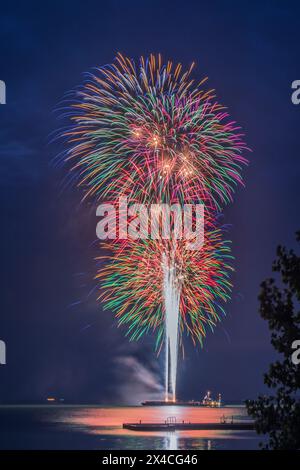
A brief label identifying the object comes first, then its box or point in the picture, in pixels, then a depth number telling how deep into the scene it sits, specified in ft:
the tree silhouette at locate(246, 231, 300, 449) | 66.83
